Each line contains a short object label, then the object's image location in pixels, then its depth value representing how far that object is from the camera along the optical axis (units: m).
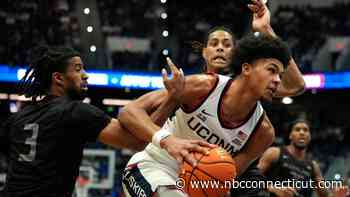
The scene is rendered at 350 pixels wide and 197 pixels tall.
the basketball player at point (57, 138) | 3.48
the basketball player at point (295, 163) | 6.57
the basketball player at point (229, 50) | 4.66
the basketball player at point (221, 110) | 3.74
